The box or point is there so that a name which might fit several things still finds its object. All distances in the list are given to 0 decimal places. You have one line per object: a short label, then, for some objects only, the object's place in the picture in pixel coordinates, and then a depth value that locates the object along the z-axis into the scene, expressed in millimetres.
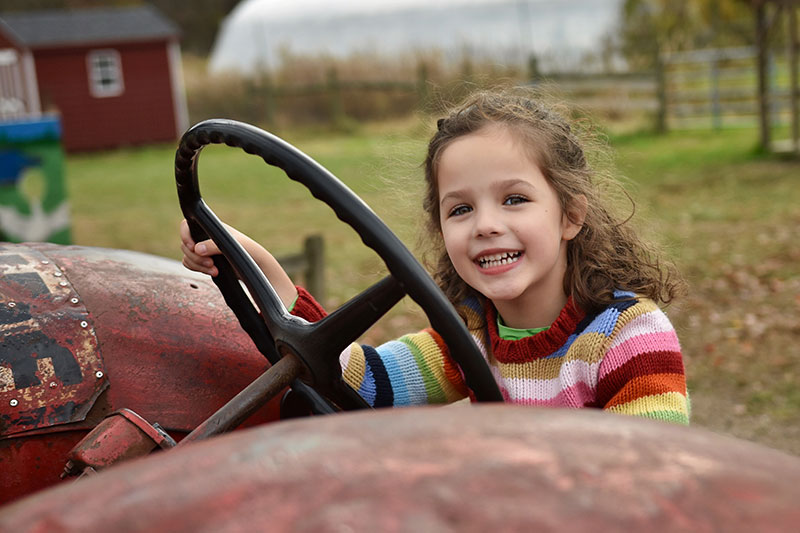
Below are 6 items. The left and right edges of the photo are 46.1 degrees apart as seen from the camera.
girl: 1613
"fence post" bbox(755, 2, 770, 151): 10500
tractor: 626
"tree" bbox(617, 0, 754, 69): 19609
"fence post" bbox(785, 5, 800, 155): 9786
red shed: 19594
